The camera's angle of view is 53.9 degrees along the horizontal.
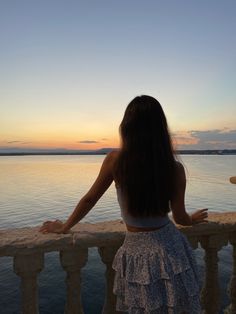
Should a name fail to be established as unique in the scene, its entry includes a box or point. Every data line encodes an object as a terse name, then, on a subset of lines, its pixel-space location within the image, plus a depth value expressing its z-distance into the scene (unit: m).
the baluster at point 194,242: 2.31
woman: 1.59
